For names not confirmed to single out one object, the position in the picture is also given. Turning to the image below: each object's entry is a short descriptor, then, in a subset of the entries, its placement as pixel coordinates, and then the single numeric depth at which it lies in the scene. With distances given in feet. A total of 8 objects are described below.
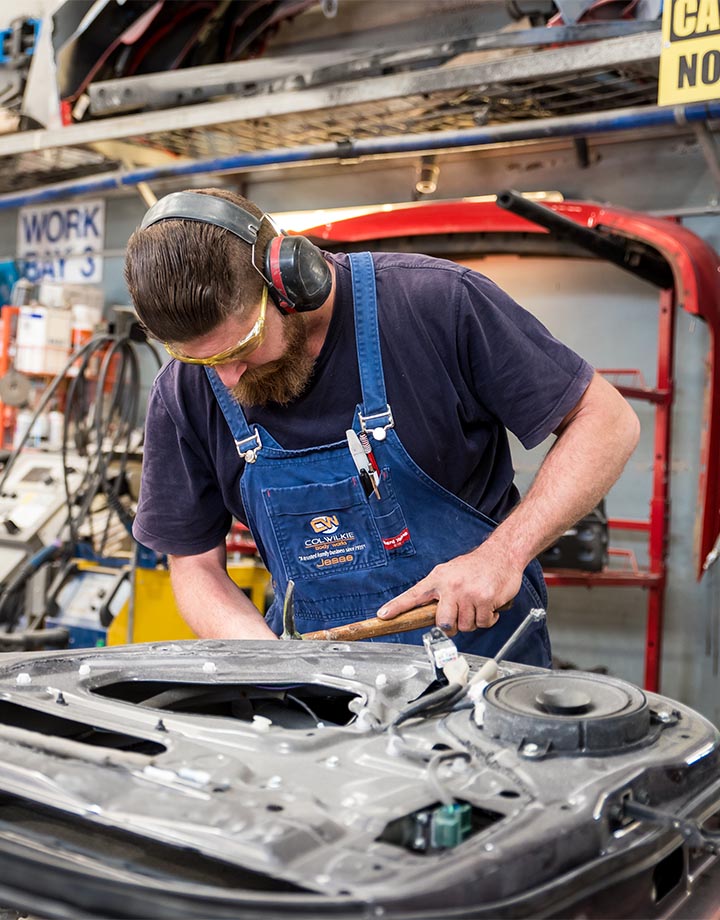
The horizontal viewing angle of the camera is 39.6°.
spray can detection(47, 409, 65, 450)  14.74
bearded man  5.15
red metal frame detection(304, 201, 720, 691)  9.12
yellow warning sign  6.36
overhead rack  9.09
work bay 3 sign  16.38
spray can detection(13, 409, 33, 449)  14.96
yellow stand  11.42
